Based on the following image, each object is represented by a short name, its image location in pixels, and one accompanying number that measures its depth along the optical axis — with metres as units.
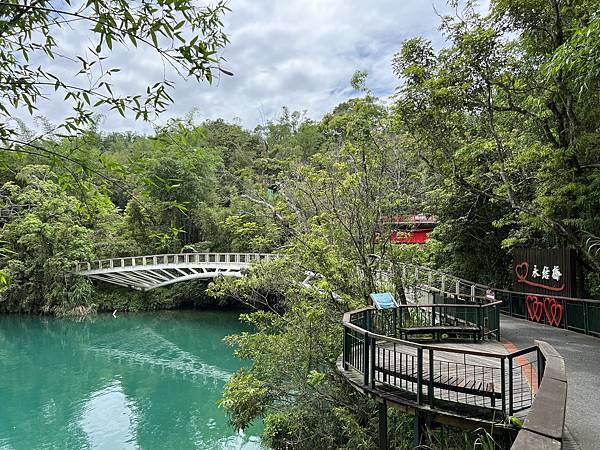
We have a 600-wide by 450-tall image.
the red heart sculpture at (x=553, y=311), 8.54
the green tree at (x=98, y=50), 1.70
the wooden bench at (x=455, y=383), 3.77
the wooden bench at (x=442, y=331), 6.60
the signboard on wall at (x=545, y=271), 8.43
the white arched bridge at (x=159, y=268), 19.64
